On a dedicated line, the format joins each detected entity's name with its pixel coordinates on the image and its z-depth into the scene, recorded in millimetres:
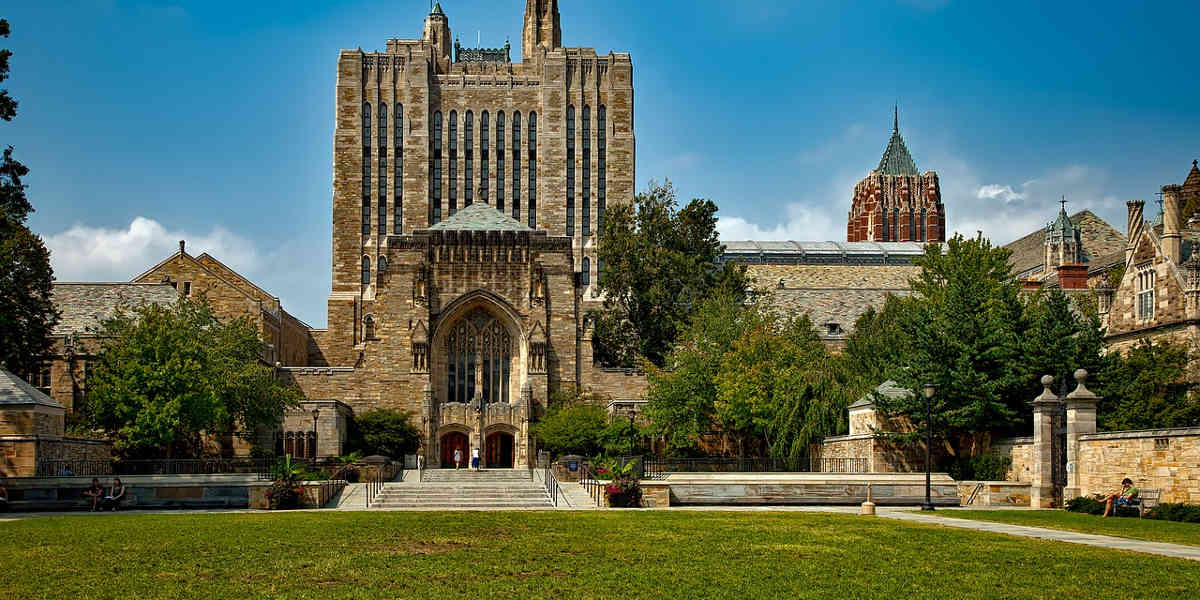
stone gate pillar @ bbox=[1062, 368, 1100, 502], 32125
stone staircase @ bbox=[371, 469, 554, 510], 34594
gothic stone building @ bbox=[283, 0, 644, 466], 85188
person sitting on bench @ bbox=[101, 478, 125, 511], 32688
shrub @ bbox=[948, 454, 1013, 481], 36656
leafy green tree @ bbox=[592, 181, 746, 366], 66125
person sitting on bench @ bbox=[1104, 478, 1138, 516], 28234
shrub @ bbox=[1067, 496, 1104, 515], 29733
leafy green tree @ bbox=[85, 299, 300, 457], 46156
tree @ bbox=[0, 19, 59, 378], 45250
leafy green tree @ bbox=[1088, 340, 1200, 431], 36250
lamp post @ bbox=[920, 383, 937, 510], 32106
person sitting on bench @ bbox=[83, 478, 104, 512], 32656
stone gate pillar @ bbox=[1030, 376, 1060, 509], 33062
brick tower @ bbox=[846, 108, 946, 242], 141250
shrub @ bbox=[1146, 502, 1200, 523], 26188
